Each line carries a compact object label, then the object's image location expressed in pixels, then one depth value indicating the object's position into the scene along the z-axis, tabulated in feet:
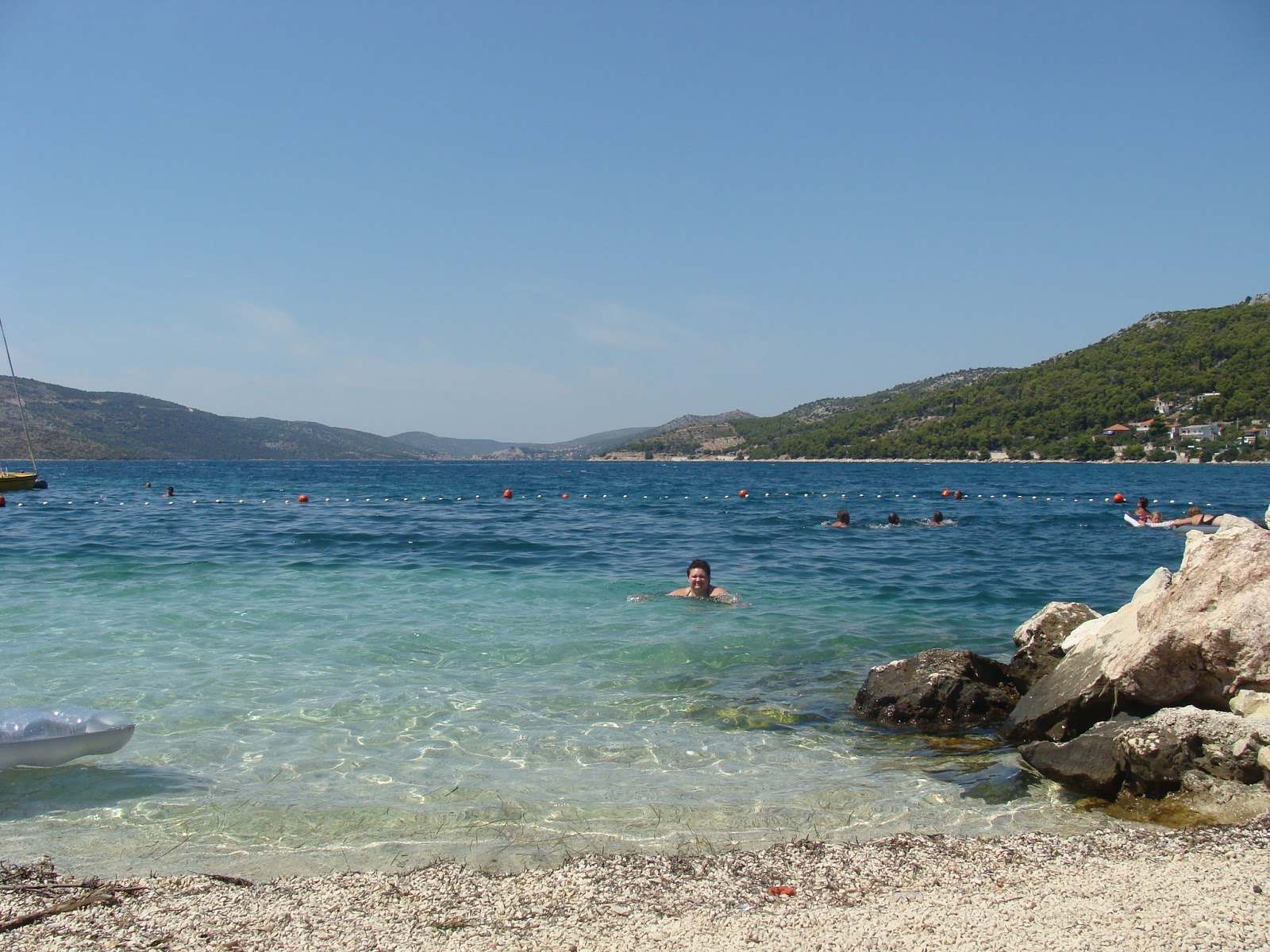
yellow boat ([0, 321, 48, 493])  129.42
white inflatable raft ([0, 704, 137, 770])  19.20
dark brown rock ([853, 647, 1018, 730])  24.81
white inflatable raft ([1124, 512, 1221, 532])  74.50
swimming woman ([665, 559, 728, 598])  43.91
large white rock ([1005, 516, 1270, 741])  20.74
